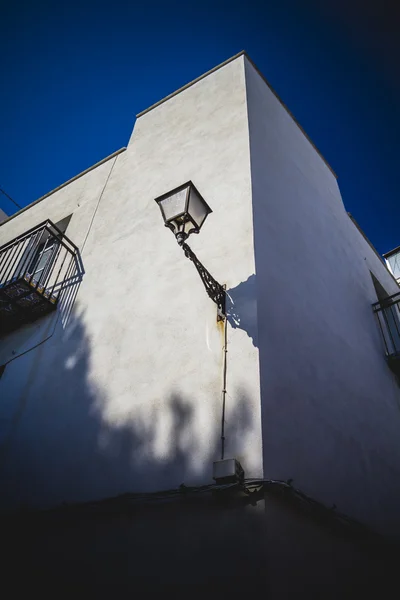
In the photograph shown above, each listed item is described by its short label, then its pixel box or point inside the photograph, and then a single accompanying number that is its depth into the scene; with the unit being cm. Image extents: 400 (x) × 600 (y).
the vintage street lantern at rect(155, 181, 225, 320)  370
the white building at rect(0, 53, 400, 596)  350
